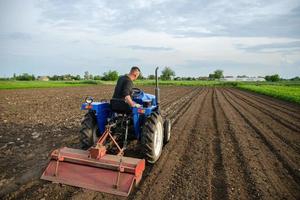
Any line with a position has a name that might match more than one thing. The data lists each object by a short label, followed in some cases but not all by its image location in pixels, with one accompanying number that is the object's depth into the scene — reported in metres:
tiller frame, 3.78
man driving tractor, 4.70
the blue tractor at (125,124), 4.75
